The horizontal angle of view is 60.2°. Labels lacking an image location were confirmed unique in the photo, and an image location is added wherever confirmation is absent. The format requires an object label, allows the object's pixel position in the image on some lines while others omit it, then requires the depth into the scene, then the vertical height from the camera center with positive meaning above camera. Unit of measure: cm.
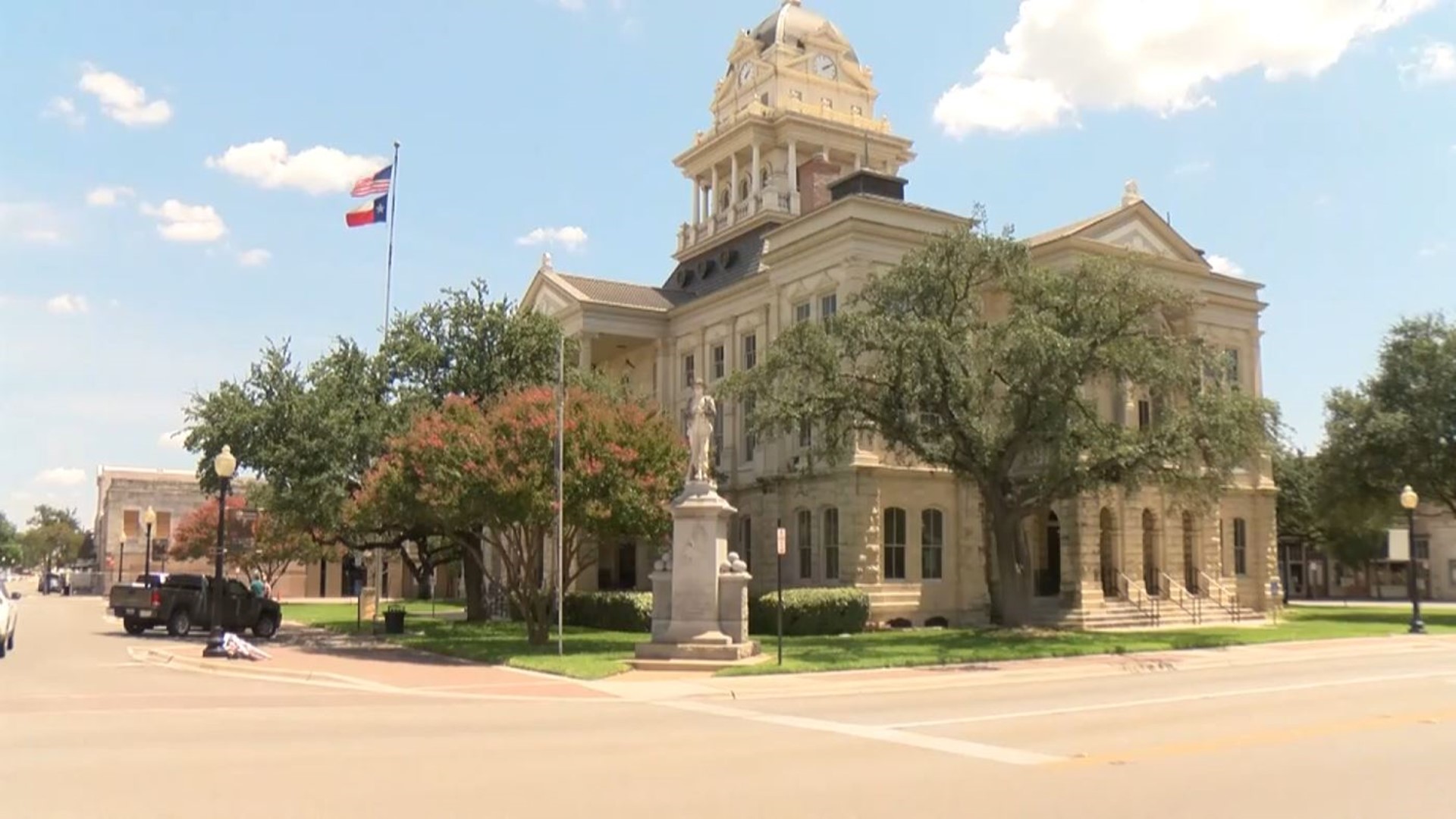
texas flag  4028 +1076
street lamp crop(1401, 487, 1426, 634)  3478 +94
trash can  3522 -195
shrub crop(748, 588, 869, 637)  3269 -148
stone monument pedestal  2375 -73
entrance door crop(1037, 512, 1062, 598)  4075 -33
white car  2594 -152
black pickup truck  3388 -155
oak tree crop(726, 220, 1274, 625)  2852 +409
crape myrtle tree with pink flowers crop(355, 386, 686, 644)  2667 +172
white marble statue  2503 +232
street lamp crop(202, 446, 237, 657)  2552 -60
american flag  3953 +1145
